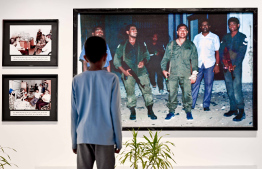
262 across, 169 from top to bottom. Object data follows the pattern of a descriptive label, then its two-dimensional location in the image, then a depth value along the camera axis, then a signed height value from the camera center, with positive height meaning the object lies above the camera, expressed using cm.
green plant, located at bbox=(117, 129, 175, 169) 297 -65
